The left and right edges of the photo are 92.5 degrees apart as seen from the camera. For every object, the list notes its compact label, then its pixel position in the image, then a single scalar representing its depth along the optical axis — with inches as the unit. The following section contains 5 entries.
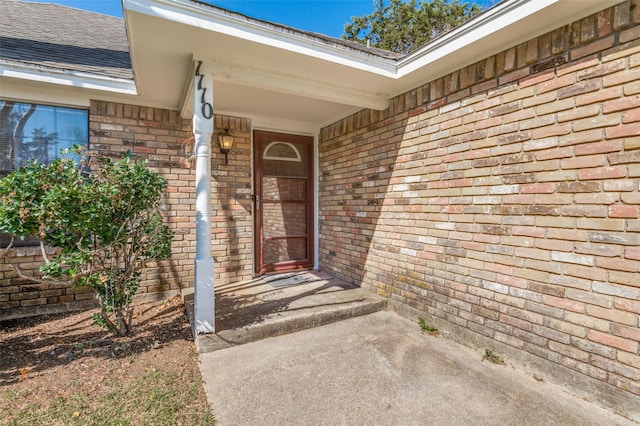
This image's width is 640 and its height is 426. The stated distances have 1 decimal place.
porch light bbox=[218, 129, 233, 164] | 155.9
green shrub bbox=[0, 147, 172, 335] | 87.6
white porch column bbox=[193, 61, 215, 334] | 103.7
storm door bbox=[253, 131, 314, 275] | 180.4
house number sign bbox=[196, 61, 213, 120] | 102.3
